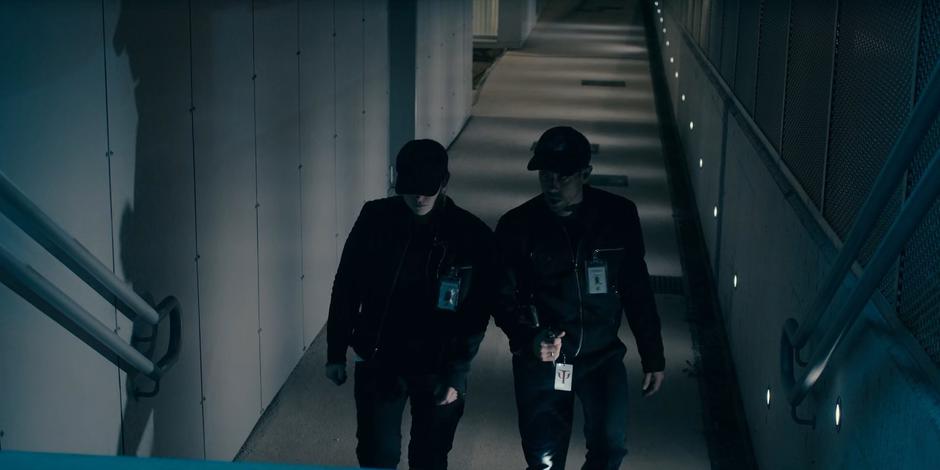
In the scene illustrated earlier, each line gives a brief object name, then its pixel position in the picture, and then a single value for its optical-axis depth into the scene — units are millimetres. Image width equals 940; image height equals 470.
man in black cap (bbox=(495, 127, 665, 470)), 4922
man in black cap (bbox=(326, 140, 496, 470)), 4754
